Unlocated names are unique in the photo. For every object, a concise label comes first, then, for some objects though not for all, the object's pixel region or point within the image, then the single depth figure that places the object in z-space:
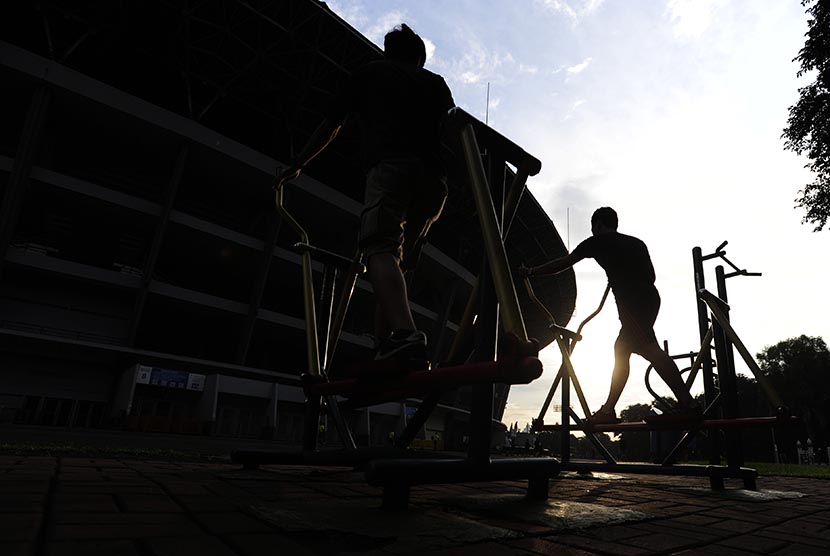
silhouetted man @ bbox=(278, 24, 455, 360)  1.80
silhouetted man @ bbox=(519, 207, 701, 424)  3.39
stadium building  17.41
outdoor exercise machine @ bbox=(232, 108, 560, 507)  1.39
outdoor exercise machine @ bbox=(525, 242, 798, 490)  3.21
